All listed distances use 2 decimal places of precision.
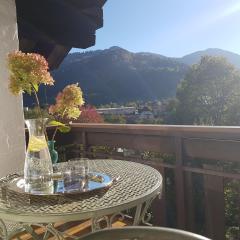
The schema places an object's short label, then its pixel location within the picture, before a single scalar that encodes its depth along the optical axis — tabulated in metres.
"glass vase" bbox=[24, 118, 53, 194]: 1.65
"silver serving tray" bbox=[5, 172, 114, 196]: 1.59
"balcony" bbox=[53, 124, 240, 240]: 2.33
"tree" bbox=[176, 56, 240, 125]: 22.56
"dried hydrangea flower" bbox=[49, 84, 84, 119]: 2.00
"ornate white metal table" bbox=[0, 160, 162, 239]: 1.31
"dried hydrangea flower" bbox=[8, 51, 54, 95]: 1.61
